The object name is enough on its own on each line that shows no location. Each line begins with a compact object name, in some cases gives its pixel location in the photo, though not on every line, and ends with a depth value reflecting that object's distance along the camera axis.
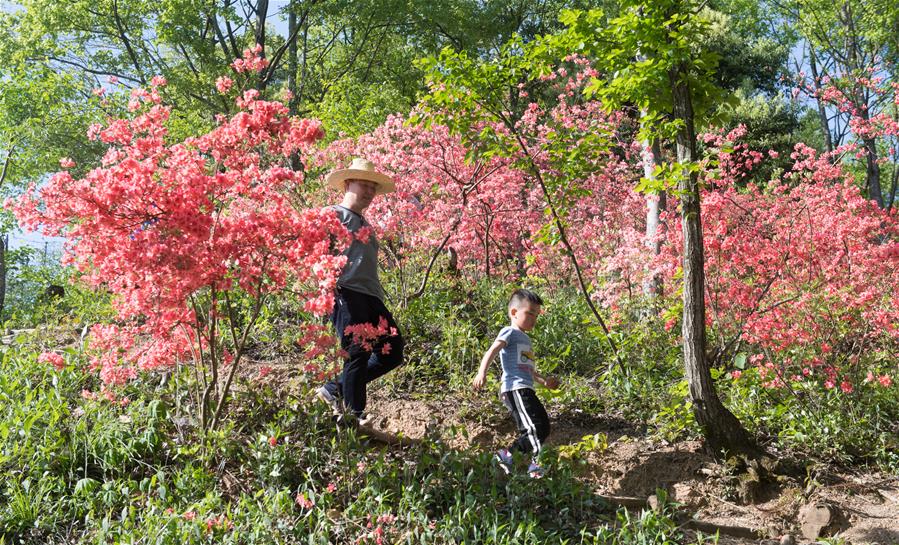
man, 4.04
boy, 3.96
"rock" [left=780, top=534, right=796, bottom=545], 3.57
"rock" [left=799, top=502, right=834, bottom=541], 3.73
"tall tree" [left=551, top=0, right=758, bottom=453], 4.43
